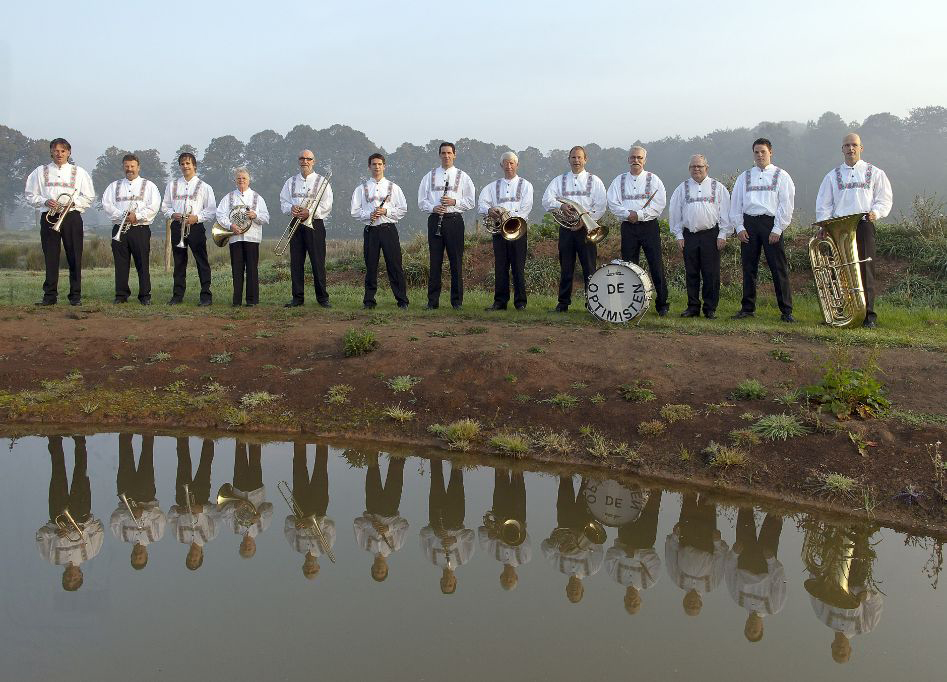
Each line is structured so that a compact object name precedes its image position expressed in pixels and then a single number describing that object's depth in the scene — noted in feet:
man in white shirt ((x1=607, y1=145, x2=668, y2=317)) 31.35
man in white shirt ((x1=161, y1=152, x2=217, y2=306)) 36.14
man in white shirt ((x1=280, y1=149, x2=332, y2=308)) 35.22
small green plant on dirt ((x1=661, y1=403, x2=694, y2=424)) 20.71
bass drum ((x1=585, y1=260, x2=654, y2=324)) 27.99
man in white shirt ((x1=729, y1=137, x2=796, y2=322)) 30.19
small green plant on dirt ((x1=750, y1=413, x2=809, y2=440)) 19.26
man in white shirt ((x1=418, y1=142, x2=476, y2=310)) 34.09
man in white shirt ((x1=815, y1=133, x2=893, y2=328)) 29.07
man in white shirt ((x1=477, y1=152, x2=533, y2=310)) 33.55
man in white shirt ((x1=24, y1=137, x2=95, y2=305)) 34.32
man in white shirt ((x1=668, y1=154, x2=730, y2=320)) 31.19
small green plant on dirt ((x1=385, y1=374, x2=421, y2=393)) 23.43
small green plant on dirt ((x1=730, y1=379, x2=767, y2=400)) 21.30
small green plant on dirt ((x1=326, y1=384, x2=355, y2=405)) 23.12
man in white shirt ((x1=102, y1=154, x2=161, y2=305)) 35.76
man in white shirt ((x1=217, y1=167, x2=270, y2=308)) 35.78
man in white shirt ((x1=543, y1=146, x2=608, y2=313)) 32.32
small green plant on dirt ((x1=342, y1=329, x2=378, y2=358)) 26.04
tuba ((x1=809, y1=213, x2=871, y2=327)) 28.19
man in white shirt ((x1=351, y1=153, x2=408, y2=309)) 34.96
